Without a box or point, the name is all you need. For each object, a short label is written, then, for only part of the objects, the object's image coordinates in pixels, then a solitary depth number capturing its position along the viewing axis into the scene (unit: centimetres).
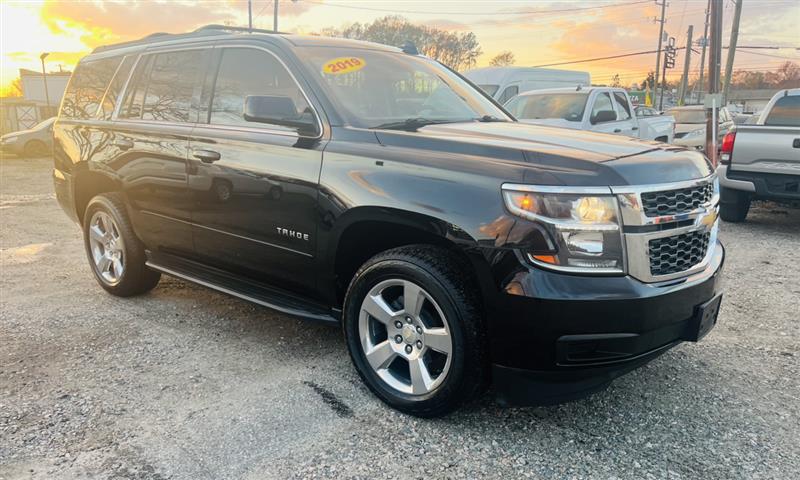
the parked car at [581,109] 1097
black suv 257
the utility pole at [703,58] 5678
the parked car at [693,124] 1529
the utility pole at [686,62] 5196
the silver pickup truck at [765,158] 738
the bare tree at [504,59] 5853
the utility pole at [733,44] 2452
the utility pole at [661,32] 5225
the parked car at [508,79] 1580
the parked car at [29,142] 2017
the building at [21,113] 3328
